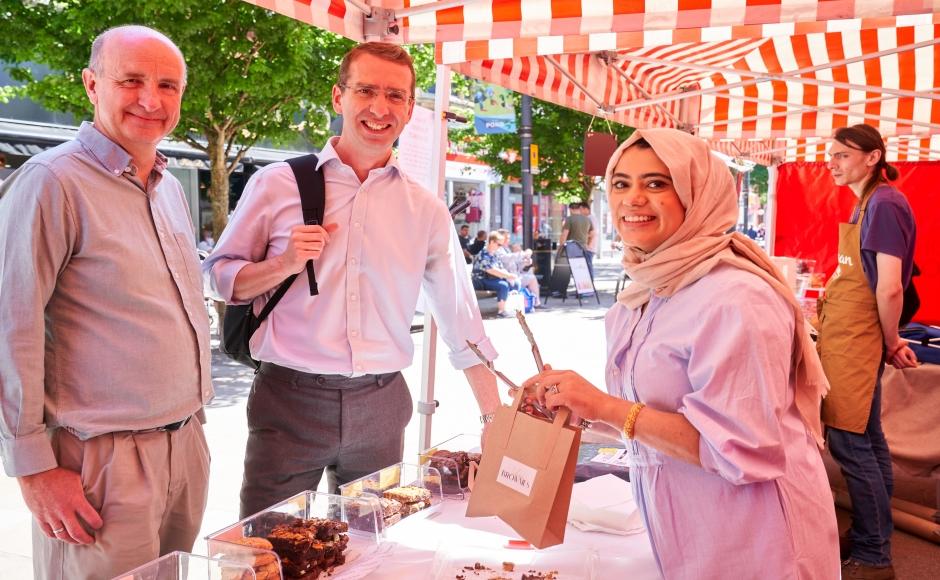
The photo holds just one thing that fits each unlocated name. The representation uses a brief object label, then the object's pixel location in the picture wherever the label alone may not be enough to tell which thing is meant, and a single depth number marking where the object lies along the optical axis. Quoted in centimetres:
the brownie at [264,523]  168
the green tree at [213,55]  930
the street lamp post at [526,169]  1569
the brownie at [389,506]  197
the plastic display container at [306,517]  153
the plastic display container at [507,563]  168
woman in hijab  145
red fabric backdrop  789
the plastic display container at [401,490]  197
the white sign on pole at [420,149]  304
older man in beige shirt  164
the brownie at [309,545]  162
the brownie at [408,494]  205
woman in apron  354
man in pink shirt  218
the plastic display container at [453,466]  220
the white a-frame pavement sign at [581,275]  1514
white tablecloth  175
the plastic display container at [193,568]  142
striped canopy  286
